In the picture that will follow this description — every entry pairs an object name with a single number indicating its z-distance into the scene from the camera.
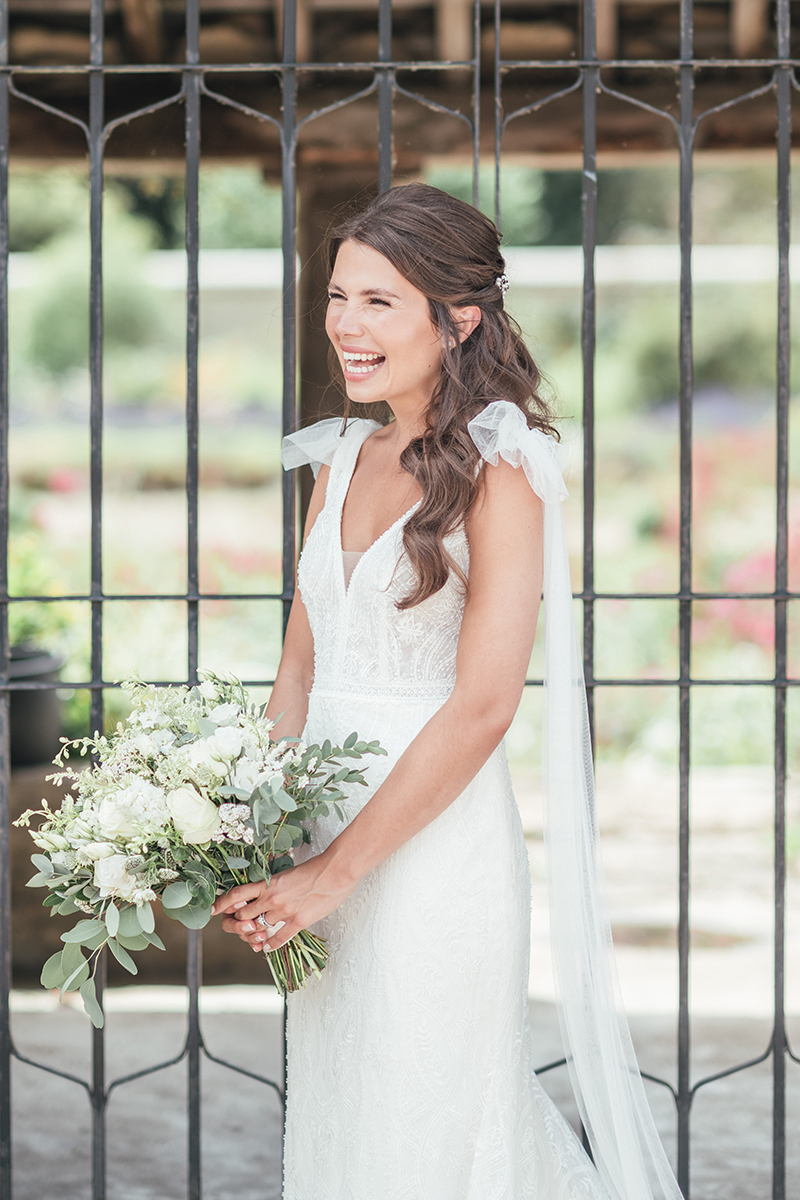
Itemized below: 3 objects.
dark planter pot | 8.70
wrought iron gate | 4.20
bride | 3.22
